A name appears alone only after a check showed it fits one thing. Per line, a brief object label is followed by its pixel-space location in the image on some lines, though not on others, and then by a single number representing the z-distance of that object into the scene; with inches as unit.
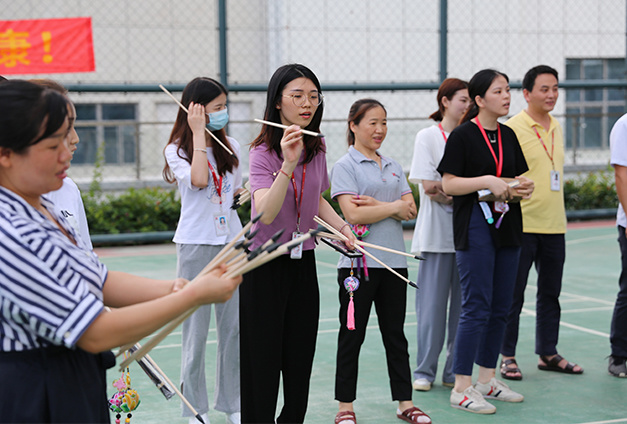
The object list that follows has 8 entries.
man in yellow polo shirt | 181.5
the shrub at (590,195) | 483.5
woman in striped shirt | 66.7
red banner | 341.4
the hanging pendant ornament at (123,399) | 116.5
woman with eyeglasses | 118.7
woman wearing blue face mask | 147.3
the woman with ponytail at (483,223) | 158.1
